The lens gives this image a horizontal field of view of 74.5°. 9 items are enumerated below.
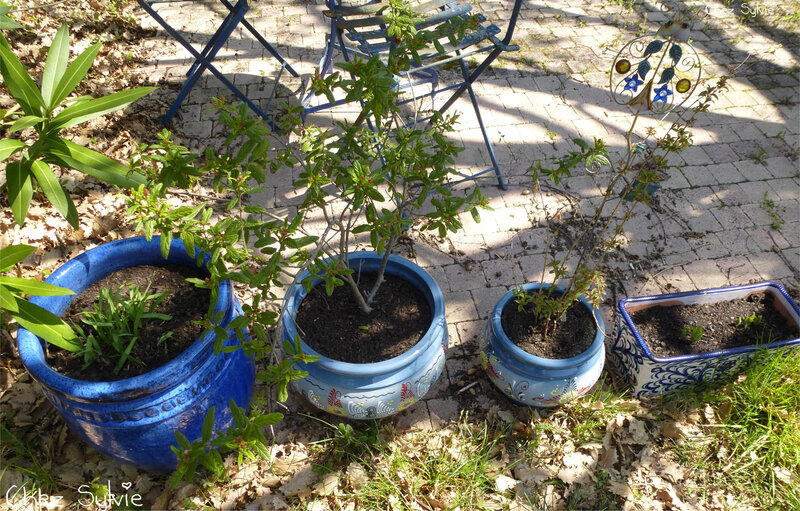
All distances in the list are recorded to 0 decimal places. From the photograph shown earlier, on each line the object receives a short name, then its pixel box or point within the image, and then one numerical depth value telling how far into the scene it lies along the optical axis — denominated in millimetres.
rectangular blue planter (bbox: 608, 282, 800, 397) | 2621
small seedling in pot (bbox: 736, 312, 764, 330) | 2787
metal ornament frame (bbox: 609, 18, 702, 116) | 2111
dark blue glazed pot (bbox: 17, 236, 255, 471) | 1977
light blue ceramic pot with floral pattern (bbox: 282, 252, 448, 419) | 2268
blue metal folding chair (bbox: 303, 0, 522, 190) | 2992
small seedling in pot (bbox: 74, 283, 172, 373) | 2199
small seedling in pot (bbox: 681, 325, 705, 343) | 2701
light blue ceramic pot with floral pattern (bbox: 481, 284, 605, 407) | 2461
